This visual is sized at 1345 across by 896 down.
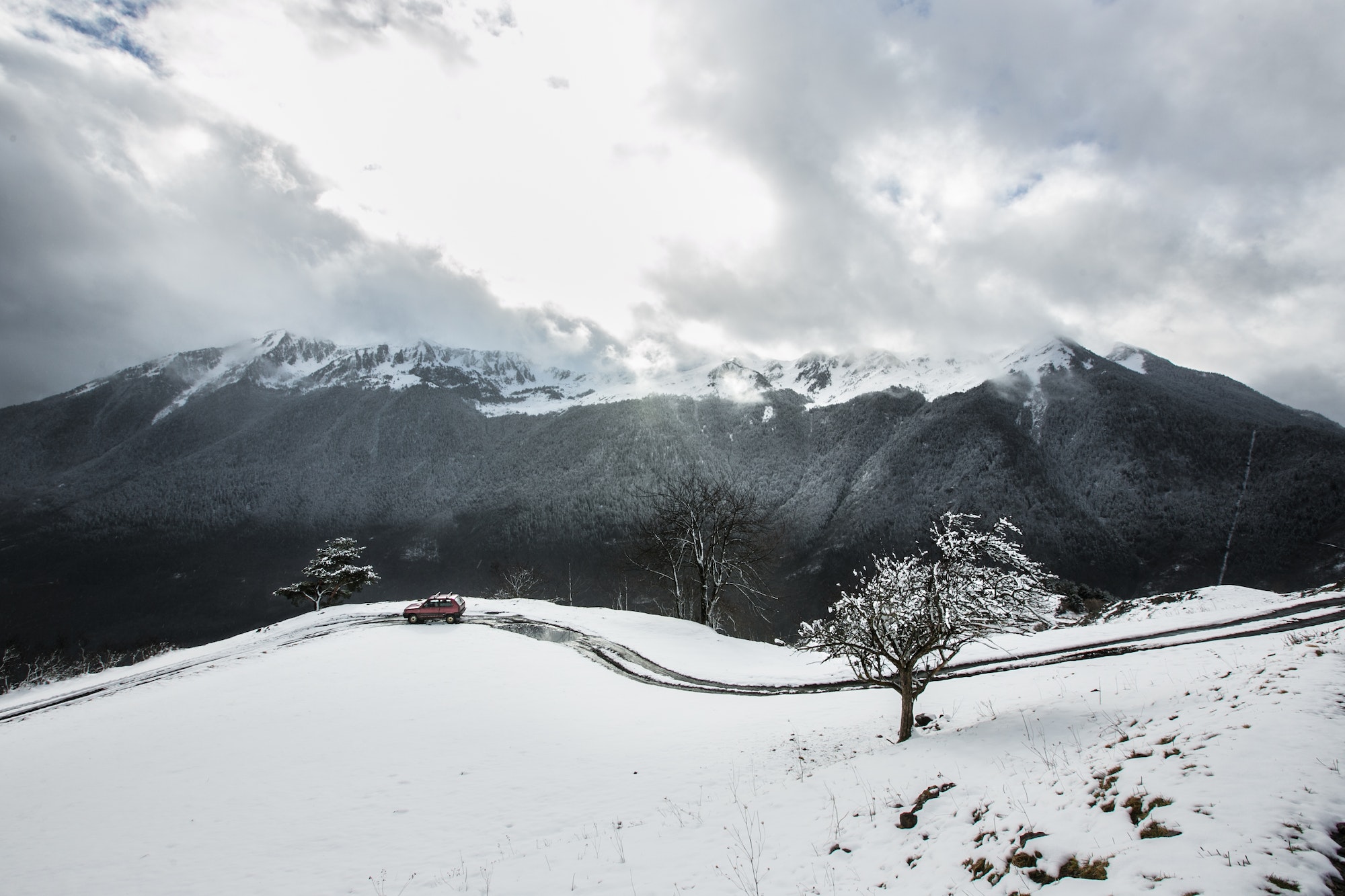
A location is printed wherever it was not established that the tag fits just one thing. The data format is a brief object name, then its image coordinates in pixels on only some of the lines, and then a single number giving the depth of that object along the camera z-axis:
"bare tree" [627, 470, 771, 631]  35.43
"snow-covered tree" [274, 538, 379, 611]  44.38
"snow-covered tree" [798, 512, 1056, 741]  11.39
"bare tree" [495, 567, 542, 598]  61.99
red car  33.78
